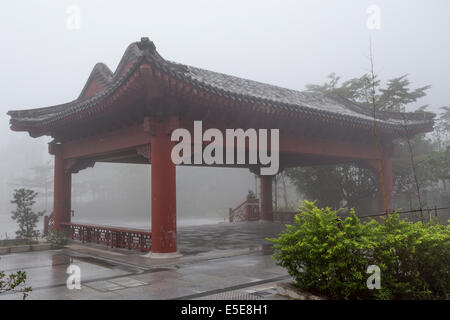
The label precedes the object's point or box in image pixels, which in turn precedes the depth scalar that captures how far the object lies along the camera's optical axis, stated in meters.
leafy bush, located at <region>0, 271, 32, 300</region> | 6.54
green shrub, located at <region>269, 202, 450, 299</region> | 5.37
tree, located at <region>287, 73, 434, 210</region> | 22.84
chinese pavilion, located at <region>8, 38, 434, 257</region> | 9.30
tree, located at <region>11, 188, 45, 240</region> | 15.05
